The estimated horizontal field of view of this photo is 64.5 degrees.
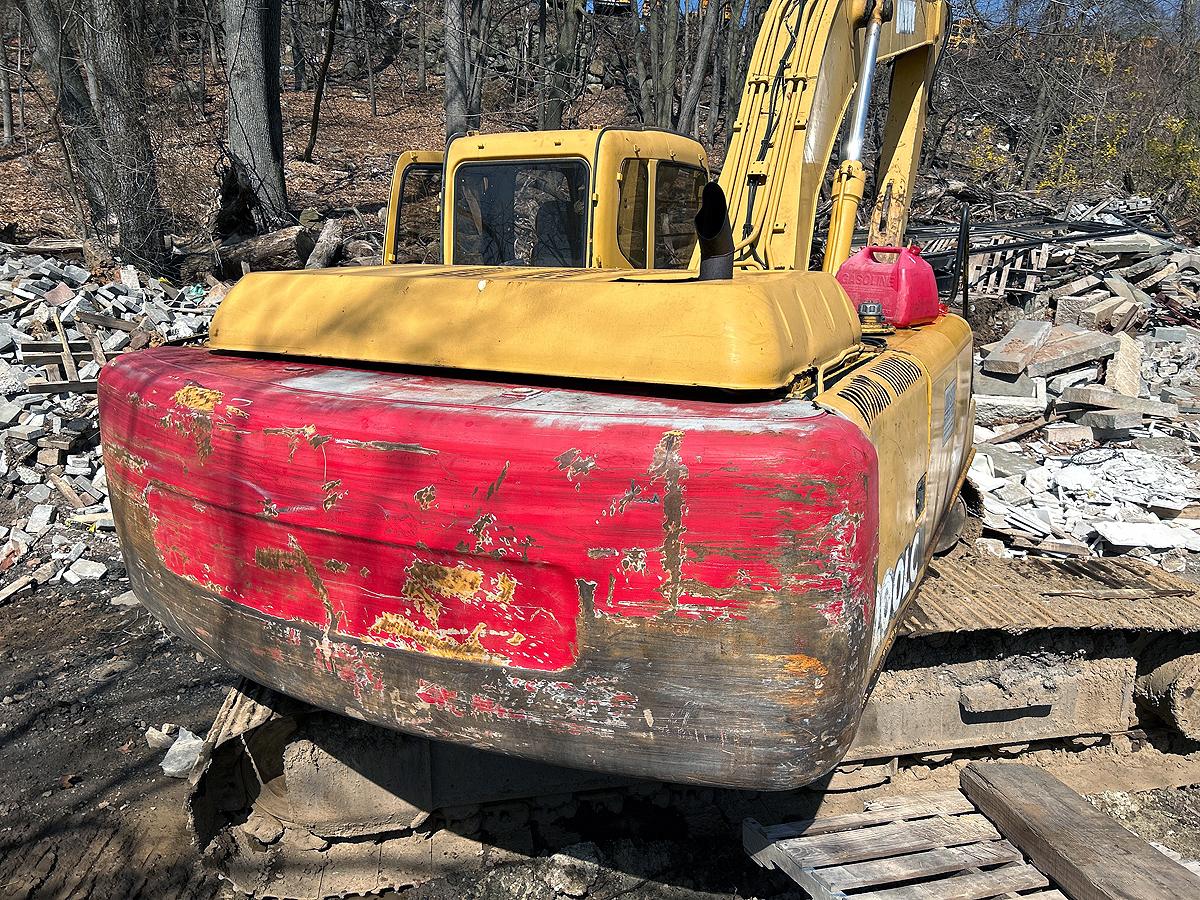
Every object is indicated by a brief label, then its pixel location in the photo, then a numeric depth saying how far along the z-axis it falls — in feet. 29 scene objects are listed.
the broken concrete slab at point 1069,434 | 26.61
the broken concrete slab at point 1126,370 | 29.96
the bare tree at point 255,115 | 41.91
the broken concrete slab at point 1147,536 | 19.47
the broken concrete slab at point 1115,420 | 26.09
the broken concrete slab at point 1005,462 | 23.54
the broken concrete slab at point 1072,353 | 30.83
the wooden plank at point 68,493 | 22.29
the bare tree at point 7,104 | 64.28
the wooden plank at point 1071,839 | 10.21
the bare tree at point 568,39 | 62.28
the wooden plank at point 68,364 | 26.73
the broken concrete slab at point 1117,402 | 27.68
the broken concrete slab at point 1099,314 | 37.96
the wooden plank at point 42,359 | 27.17
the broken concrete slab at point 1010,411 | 28.48
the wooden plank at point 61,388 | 25.94
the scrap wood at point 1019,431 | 26.53
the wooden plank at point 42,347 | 27.53
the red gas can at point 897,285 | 12.78
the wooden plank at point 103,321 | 28.81
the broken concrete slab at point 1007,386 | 29.04
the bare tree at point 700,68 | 54.95
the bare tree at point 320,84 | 58.69
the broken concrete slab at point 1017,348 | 29.84
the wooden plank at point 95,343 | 27.45
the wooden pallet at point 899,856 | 10.25
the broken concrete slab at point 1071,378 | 30.30
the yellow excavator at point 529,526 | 6.72
